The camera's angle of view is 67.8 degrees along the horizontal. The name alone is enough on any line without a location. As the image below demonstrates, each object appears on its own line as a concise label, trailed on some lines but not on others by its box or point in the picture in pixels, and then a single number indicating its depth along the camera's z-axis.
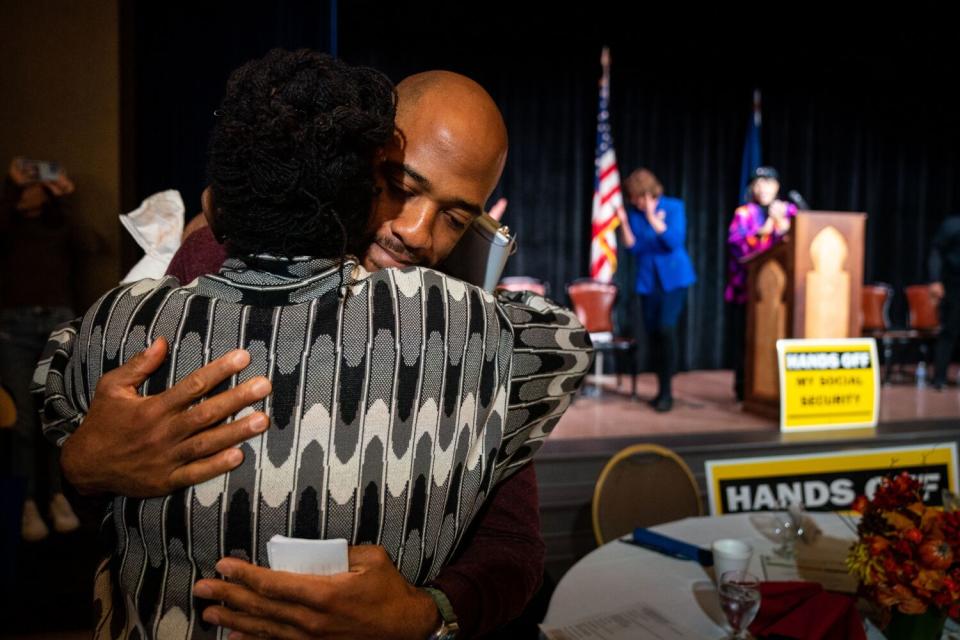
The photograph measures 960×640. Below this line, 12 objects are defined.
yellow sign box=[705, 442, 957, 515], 2.94
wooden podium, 4.39
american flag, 6.96
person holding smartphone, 3.33
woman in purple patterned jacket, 5.24
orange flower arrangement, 1.20
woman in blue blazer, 5.07
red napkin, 1.25
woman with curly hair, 0.72
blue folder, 1.73
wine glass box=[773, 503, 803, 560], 1.78
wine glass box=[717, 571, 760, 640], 1.25
